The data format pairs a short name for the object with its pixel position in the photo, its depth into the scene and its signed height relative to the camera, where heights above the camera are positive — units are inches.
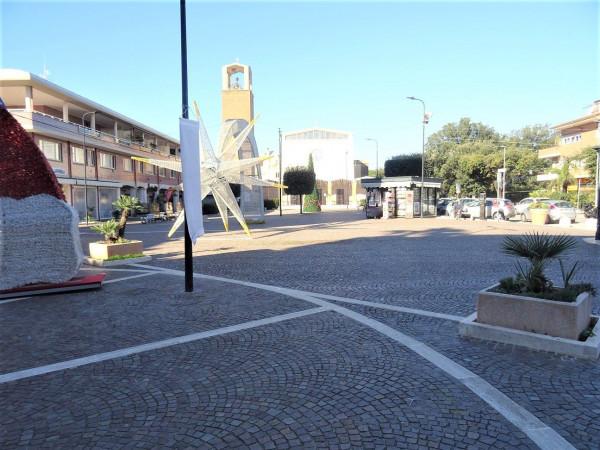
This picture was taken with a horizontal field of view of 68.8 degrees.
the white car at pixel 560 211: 984.9 -23.7
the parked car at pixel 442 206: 1549.8 -16.6
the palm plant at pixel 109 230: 483.9 -28.6
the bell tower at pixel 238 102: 1350.9 +313.0
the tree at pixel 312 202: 2009.1 +2.5
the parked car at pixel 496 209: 1157.1 -21.5
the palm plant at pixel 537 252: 198.1 -23.8
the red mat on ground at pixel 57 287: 299.0 -58.2
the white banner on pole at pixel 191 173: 300.8 +21.1
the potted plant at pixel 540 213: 970.7 -27.8
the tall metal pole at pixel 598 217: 604.4 -24.0
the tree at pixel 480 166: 2047.2 +169.7
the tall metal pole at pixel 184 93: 303.0 +76.8
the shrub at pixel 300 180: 2017.7 +104.1
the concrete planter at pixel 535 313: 179.6 -48.5
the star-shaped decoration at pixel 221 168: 697.6 +56.6
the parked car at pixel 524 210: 1132.8 -23.9
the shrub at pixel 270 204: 2293.3 -5.8
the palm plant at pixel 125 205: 505.7 -1.1
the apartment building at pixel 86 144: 1074.7 +182.2
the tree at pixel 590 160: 1309.1 +123.1
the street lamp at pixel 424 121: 1322.6 +244.2
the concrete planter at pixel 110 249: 462.6 -48.7
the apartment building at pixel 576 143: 1594.5 +238.7
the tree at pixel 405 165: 1747.0 +147.4
